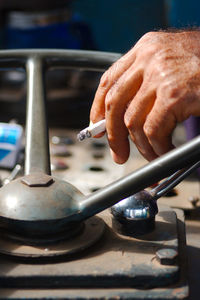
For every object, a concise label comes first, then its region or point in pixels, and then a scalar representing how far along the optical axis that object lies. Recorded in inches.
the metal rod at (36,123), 42.9
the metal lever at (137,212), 38.4
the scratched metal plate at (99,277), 34.7
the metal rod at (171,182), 40.0
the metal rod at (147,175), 36.2
